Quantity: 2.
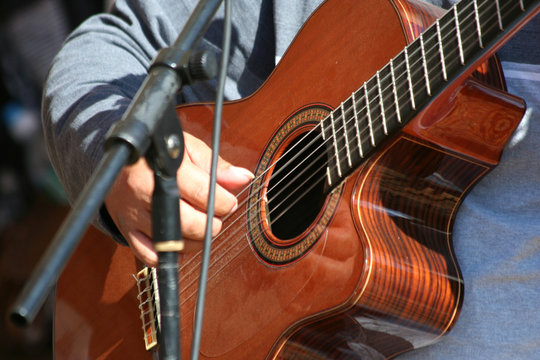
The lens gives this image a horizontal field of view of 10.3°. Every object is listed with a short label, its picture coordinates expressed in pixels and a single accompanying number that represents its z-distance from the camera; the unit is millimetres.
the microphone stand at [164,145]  2465
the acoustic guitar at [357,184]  2617
